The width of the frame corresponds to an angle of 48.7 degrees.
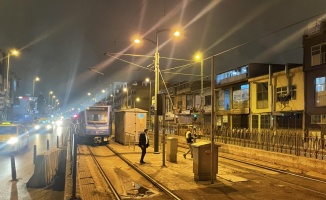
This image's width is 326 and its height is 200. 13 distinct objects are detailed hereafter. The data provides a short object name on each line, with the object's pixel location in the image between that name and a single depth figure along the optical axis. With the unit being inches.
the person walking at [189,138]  778.0
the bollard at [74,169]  365.0
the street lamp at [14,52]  1561.8
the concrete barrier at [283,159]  594.2
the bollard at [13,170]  504.5
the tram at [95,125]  1198.9
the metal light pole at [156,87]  866.8
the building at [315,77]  1200.8
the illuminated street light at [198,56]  1270.9
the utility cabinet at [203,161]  491.5
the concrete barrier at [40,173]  470.0
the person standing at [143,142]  678.2
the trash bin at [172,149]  706.2
